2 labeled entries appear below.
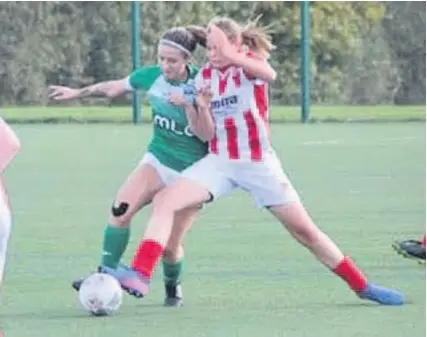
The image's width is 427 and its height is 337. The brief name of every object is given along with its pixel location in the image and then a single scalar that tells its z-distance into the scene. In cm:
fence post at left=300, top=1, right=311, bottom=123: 5400
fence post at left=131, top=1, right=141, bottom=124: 5344
